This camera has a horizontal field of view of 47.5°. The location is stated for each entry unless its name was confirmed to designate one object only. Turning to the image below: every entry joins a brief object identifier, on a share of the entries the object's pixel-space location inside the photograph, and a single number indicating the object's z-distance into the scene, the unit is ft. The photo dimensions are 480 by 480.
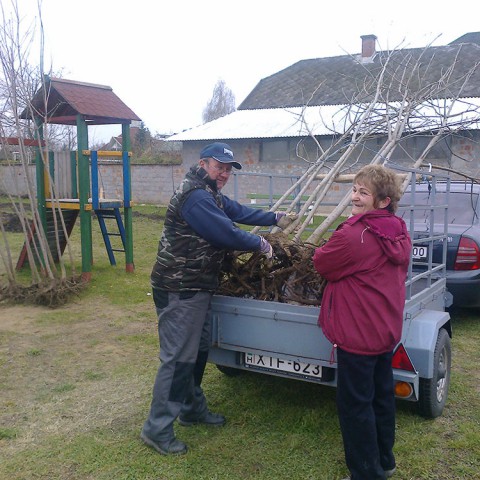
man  10.82
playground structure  26.53
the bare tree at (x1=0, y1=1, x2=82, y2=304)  22.98
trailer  11.07
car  18.28
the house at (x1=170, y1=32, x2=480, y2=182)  54.44
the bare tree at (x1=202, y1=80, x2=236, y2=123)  209.05
